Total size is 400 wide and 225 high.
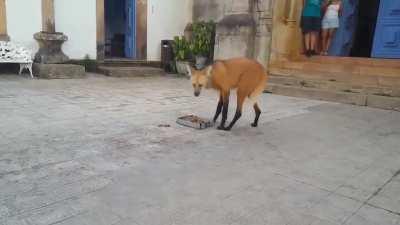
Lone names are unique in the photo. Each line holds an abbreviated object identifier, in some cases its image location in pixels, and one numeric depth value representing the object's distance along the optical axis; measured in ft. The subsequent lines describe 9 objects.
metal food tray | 12.43
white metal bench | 23.80
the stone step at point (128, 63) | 30.89
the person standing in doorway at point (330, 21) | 26.23
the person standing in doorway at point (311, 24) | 25.89
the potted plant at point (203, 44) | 31.40
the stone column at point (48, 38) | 25.73
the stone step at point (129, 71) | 28.35
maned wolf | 11.60
